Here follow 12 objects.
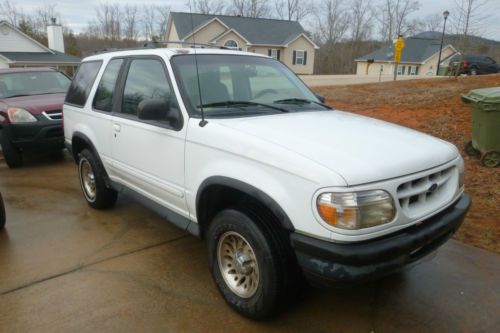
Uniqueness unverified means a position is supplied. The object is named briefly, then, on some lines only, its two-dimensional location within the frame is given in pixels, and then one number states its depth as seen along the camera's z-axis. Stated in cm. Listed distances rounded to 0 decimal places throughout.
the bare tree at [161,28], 6217
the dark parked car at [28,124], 682
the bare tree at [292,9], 6100
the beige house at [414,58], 5041
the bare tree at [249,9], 5644
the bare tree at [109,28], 6531
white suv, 229
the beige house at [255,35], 3778
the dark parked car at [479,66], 3102
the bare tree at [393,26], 6425
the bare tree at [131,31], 6642
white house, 2954
